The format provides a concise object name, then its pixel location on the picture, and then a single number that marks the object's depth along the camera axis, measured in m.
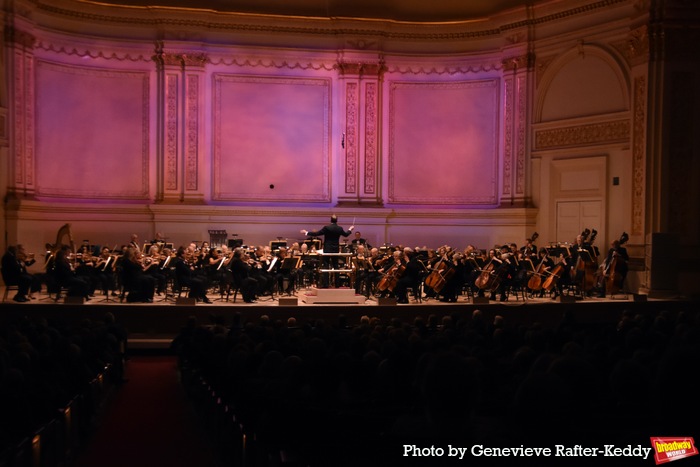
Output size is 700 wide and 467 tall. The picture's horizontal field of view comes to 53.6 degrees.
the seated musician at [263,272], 13.96
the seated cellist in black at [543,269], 13.66
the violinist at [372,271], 14.11
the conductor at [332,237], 15.35
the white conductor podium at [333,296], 12.48
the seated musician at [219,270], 13.68
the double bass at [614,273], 14.40
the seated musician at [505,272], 13.38
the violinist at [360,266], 14.38
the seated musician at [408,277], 12.95
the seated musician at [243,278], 12.95
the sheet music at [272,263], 13.41
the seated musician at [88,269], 13.77
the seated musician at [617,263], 14.43
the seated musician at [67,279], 12.50
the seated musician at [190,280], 12.68
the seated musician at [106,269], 13.70
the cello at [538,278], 13.62
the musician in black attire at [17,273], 12.53
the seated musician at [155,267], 13.41
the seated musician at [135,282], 12.61
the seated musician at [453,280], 13.40
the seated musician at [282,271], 13.90
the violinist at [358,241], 16.63
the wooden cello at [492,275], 13.38
